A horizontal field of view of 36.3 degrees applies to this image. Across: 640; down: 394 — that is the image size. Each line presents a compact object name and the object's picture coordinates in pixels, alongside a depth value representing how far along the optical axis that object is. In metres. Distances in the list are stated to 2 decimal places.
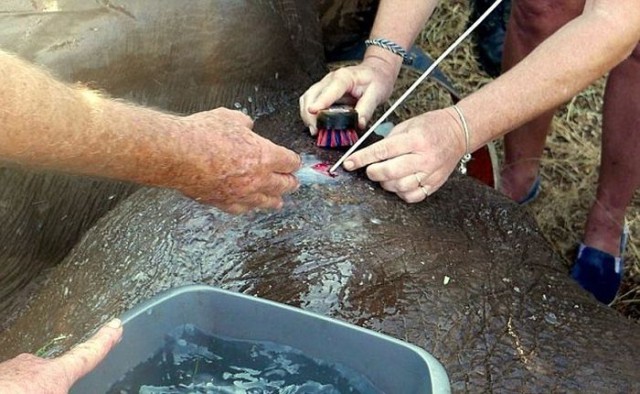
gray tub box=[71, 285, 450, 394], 1.30
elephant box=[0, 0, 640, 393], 1.63
